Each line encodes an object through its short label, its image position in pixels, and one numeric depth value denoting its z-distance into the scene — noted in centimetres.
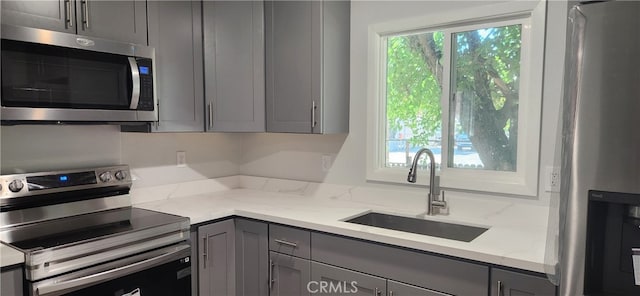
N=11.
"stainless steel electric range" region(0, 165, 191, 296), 167
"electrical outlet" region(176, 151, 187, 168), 278
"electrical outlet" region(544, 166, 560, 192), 200
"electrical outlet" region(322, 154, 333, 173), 278
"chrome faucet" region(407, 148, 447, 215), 218
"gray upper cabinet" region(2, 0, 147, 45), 180
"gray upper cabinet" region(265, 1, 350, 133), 244
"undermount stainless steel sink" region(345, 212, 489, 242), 215
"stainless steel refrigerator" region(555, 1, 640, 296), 126
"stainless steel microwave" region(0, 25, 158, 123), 172
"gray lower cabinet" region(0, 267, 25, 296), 156
